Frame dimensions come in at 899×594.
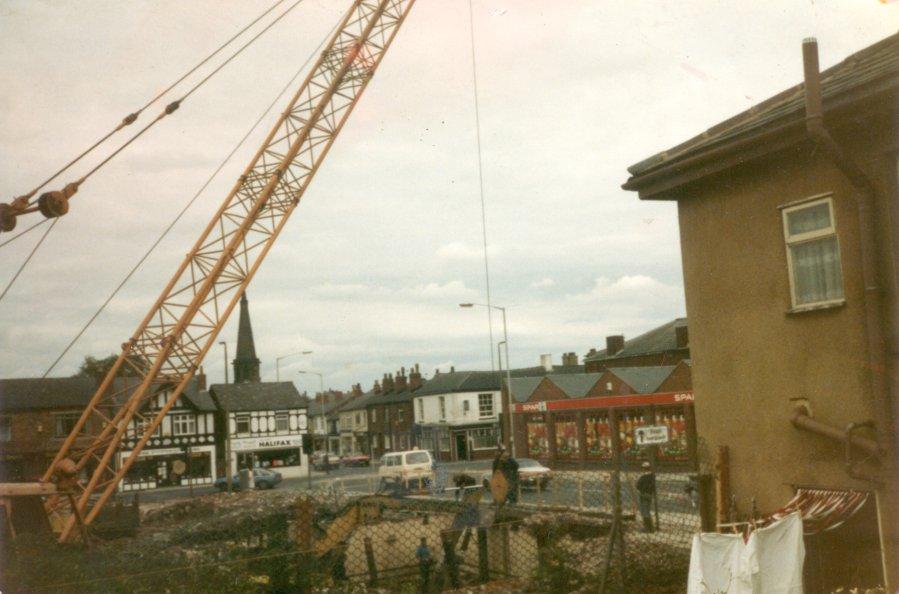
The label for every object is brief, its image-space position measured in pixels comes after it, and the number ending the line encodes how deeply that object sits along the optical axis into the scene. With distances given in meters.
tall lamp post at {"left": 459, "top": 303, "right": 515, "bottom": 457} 44.03
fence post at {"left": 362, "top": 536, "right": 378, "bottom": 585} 10.39
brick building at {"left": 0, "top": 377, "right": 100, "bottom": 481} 53.94
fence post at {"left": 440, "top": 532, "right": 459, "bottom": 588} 10.75
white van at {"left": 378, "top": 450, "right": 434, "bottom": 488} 38.56
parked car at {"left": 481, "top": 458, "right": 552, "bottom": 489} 29.33
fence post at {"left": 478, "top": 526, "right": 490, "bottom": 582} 10.90
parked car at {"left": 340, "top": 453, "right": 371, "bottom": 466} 74.75
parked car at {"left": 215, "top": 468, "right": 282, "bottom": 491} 51.22
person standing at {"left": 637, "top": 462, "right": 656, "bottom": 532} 16.24
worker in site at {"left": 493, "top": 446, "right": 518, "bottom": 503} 19.78
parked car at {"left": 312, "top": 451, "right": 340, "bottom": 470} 70.44
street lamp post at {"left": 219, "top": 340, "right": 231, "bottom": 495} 42.36
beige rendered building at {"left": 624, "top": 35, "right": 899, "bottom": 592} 8.18
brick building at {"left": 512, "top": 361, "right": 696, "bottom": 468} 39.81
